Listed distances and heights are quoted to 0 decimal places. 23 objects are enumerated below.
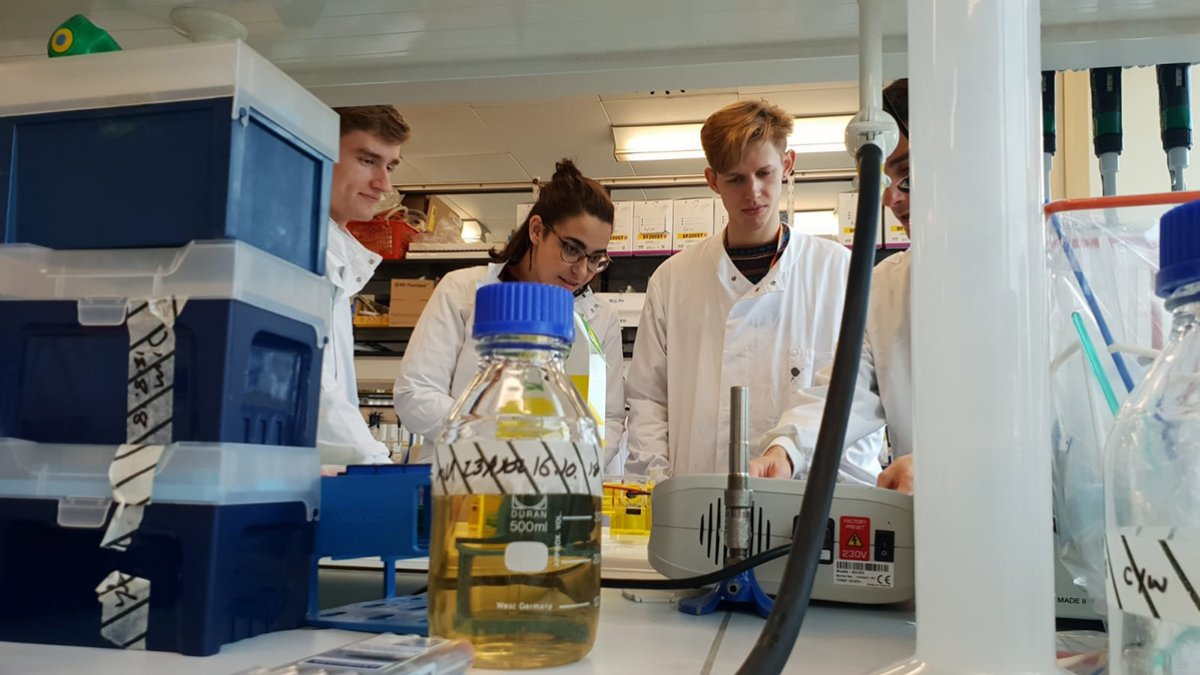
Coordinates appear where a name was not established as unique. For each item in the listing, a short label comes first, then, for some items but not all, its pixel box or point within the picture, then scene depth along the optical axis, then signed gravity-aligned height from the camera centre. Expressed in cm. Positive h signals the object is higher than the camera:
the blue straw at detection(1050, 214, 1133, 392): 43 +8
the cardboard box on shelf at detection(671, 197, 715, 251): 342 +90
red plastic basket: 377 +89
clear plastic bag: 45 +7
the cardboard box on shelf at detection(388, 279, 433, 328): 373 +58
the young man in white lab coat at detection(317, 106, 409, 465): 165 +51
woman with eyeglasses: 198 +38
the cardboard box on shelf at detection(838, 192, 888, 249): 306 +88
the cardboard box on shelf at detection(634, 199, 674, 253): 349 +89
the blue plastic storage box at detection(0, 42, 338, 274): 48 +16
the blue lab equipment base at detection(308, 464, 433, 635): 51 -6
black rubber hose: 34 -1
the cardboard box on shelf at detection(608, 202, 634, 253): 354 +87
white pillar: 32 +4
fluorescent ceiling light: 420 +157
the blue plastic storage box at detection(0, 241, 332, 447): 46 +5
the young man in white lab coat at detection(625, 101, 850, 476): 181 +28
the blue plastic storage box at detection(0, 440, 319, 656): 44 -7
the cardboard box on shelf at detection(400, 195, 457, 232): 470 +130
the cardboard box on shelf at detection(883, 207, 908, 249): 305 +79
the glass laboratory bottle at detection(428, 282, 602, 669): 41 -4
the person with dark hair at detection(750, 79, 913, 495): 100 +9
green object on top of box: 53 +25
